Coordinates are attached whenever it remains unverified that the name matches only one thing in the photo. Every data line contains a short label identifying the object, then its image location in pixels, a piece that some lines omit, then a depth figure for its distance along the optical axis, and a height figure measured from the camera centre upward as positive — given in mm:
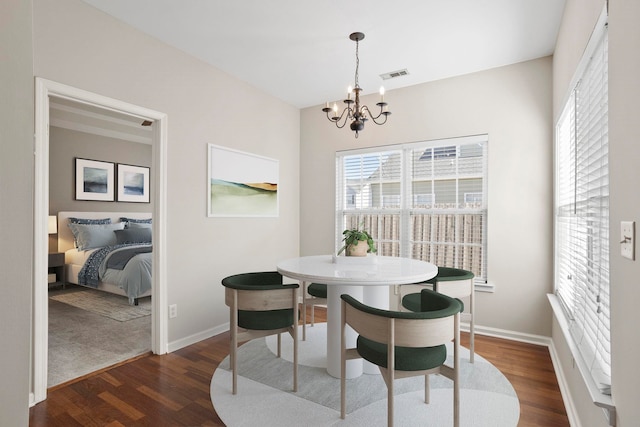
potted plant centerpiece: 2949 -255
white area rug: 2023 -1212
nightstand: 5305 -852
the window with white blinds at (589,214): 1535 +4
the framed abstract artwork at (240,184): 3508 +326
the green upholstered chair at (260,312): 2287 -694
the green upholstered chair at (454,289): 2650 -585
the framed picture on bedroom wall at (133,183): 6346 +554
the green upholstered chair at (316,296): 3163 -762
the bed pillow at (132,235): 5633 -380
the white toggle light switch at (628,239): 1069 -78
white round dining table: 2176 -398
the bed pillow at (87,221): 5641 -145
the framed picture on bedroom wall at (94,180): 5781 +563
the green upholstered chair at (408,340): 1692 -635
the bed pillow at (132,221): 6195 -157
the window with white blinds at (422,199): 3646 +177
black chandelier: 2561 +799
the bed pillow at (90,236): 5473 -384
